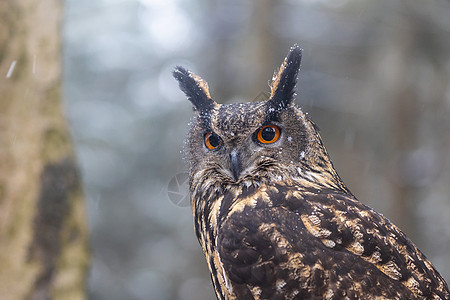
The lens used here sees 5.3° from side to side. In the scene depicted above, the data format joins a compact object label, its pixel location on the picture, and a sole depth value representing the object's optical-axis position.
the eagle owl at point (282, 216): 5.03
